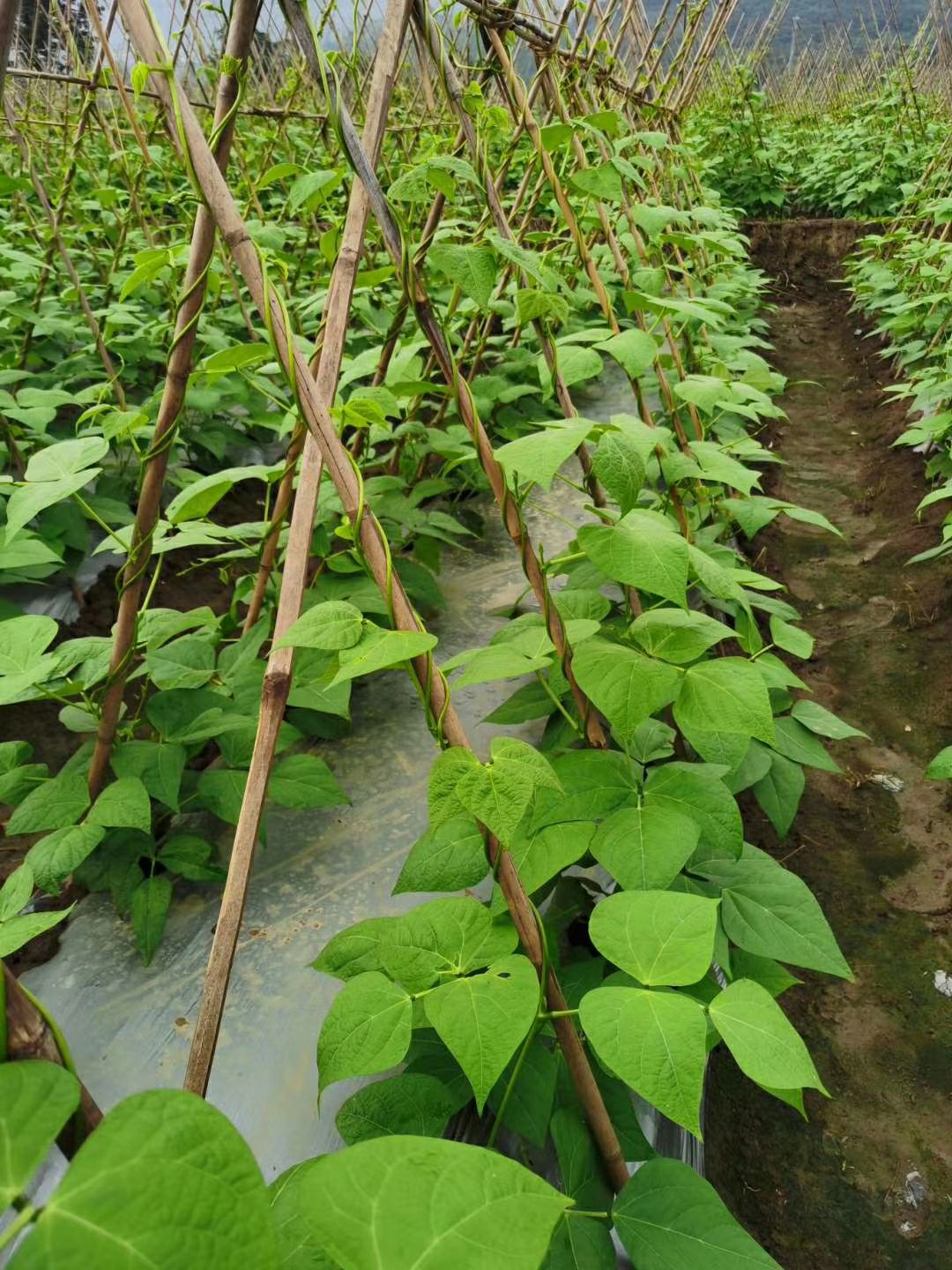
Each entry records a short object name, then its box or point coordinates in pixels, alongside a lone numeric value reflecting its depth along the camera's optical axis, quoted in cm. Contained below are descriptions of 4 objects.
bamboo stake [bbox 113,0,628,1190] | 86
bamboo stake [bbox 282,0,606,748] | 99
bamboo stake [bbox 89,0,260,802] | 95
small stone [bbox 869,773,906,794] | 221
